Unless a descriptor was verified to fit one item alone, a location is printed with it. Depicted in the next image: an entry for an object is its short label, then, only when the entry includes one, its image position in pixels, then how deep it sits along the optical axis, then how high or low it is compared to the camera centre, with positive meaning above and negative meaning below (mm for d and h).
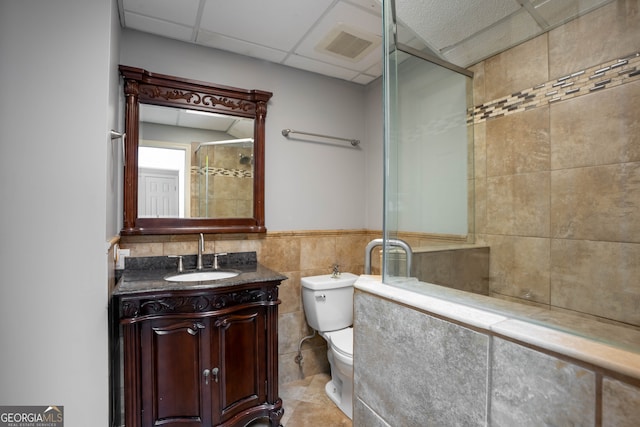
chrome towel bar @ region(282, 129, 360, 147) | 2262 +631
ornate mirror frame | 1792 +669
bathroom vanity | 1398 -680
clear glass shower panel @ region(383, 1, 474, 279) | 1150 +388
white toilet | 1955 -714
